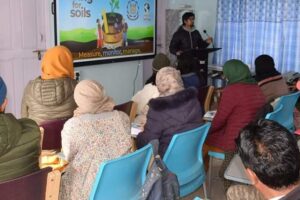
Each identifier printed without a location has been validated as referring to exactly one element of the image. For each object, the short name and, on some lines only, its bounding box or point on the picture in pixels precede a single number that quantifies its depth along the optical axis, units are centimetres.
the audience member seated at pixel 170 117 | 266
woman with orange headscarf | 285
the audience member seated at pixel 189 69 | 400
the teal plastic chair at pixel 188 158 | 244
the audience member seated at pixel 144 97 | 350
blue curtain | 635
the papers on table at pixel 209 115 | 326
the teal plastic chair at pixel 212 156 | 321
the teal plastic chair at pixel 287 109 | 340
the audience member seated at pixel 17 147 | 176
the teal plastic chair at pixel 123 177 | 192
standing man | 623
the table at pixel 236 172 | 198
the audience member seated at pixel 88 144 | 212
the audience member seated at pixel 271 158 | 131
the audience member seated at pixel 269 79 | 390
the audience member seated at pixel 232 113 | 308
